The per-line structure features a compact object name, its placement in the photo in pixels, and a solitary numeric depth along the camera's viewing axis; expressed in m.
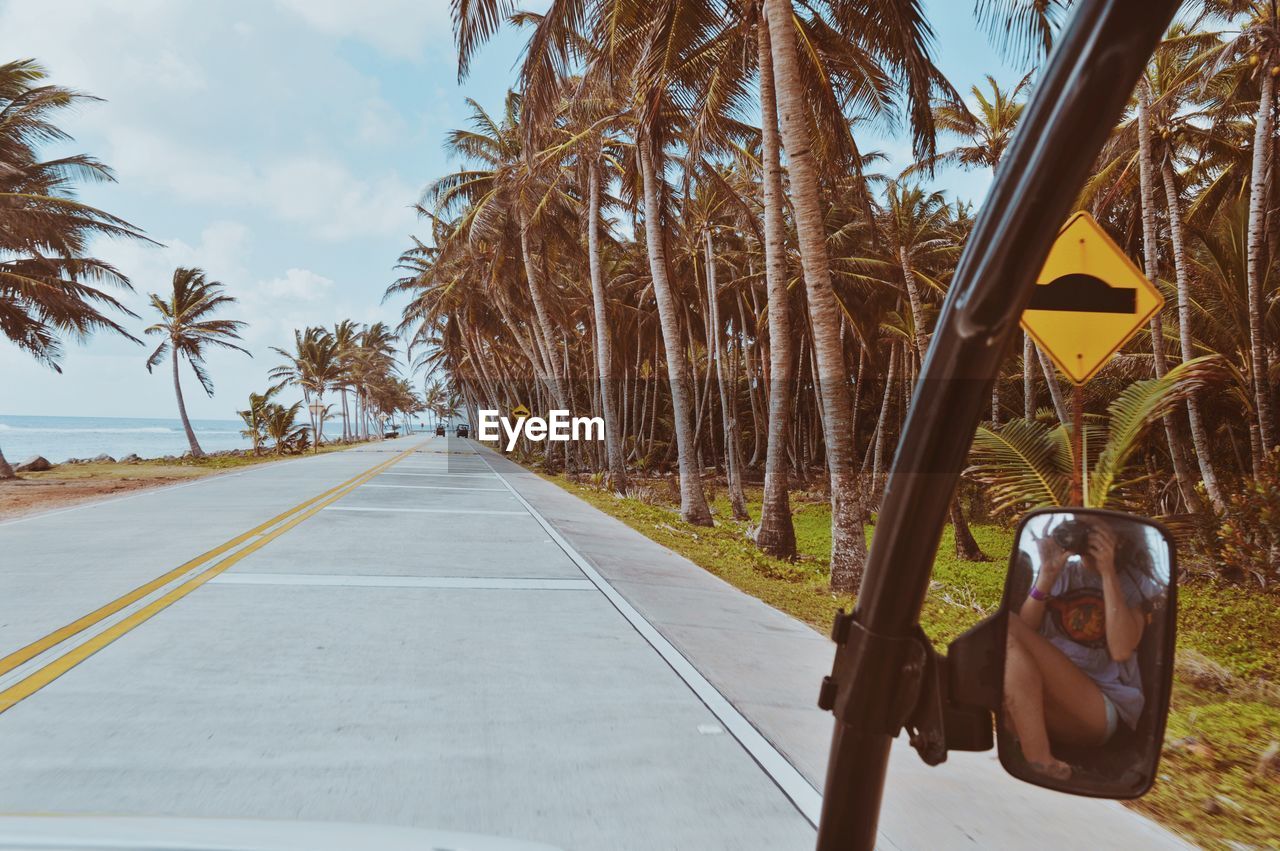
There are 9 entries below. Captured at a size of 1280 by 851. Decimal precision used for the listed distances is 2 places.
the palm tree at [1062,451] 6.91
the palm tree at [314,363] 71.56
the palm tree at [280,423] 45.12
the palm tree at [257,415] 44.38
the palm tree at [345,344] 79.47
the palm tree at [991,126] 20.98
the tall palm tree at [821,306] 10.30
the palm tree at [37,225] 20.98
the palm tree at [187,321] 42.72
